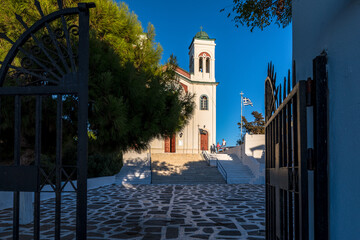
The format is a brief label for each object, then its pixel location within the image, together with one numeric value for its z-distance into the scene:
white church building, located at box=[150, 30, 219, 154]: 25.48
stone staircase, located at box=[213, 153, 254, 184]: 15.89
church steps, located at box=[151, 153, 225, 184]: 16.08
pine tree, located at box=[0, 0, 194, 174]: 5.89
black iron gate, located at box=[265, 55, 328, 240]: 1.75
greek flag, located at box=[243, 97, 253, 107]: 29.60
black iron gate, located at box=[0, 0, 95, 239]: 2.95
